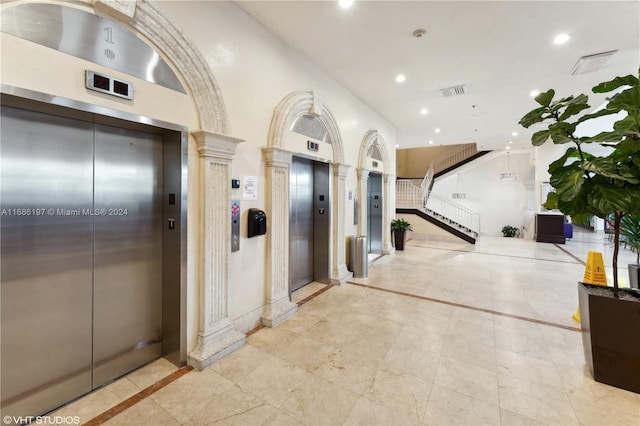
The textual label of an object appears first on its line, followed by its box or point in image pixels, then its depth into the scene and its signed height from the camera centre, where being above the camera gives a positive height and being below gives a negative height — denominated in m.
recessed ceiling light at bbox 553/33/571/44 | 3.48 +2.33
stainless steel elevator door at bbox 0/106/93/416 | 1.81 -0.34
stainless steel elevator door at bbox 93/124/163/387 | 2.26 -0.35
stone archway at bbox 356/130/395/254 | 5.74 +0.79
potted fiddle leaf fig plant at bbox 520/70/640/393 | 2.12 +0.15
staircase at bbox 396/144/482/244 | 10.23 +0.41
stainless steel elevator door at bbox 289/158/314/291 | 4.47 -0.15
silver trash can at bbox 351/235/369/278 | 5.30 -0.87
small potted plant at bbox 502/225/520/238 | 12.62 -0.91
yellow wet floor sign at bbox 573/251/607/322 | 3.69 -0.79
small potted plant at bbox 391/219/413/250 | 7.92 -0.52
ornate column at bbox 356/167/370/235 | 5.71 +0.25
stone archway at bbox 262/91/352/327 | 3.40 +0.15
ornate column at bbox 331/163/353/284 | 4.93 -0.12
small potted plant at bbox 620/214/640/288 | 3.52 -0.23
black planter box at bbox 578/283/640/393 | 2.22 -1.08
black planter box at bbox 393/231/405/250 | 8.09 -0.80
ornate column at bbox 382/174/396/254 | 7.34 -0.03
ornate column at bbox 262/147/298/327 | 3.40 -0.33
